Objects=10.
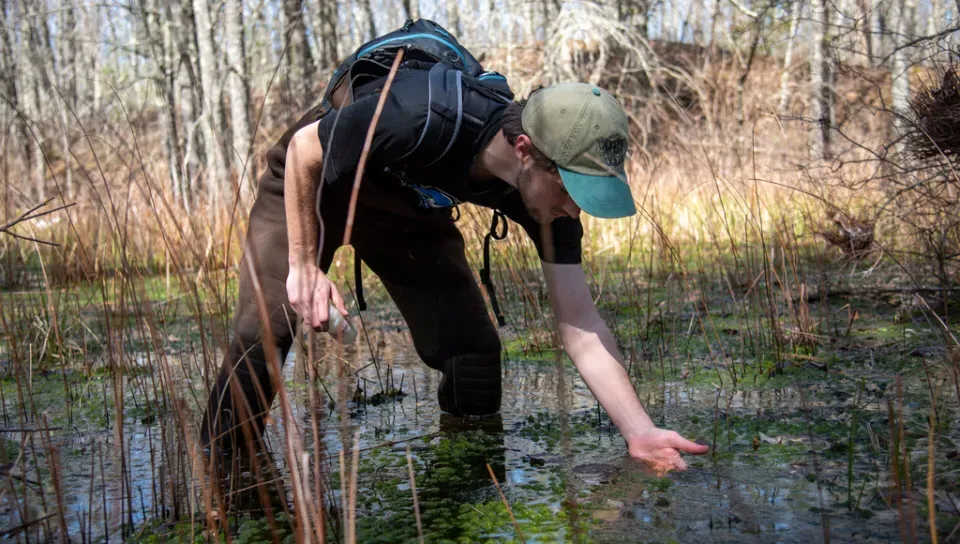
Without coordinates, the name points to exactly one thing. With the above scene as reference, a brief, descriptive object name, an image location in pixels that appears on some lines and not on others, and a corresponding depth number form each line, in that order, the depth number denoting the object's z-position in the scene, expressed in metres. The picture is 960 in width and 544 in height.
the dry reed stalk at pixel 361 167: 1.35
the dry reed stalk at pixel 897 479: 1.41
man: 1.96
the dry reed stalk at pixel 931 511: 1.34
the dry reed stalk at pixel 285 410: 1.28
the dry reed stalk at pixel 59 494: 1.68
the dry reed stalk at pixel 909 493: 1.38
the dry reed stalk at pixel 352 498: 1.32
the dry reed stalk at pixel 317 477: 1.38
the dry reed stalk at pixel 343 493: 1.36
